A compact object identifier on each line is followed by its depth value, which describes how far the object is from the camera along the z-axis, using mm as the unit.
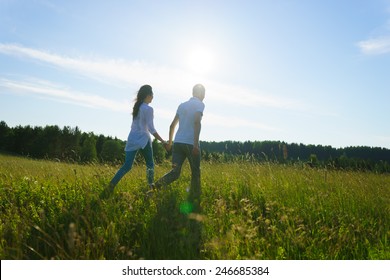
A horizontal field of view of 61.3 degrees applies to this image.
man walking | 6277
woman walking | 6582
